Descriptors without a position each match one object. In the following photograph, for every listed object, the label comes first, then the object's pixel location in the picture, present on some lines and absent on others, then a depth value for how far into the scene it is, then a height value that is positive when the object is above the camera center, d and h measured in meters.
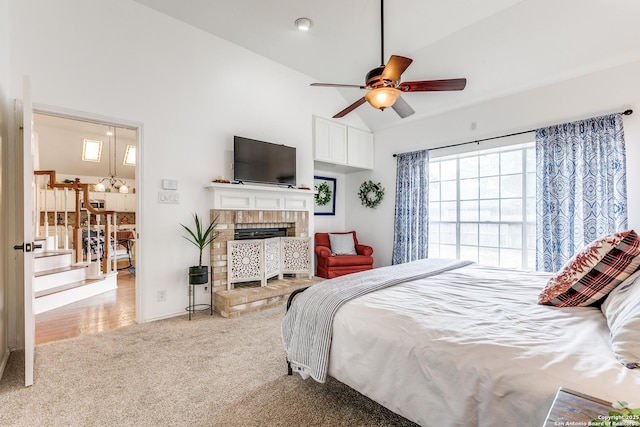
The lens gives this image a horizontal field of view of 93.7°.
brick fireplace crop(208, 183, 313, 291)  3.74 -0.02
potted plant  3.35 -0.35
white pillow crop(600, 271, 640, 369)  1.03 -0.43
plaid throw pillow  1.52 -0.32
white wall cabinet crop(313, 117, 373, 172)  4.98 +1.15
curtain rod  3.19 +1.02
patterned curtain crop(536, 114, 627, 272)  3.24 +0.28
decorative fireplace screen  3.83 -0.66
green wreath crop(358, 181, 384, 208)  5.55 +0.32
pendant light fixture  7.40 +0.91
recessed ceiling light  3.52 +2.24
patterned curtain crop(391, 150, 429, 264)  4.86 +0.04
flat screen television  3.90 +0.68
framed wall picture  5.62 +0.28
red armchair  4.80 -0.83
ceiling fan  2.27 +1.05
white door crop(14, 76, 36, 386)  1.97 -0.14
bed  1.02 -0.56
